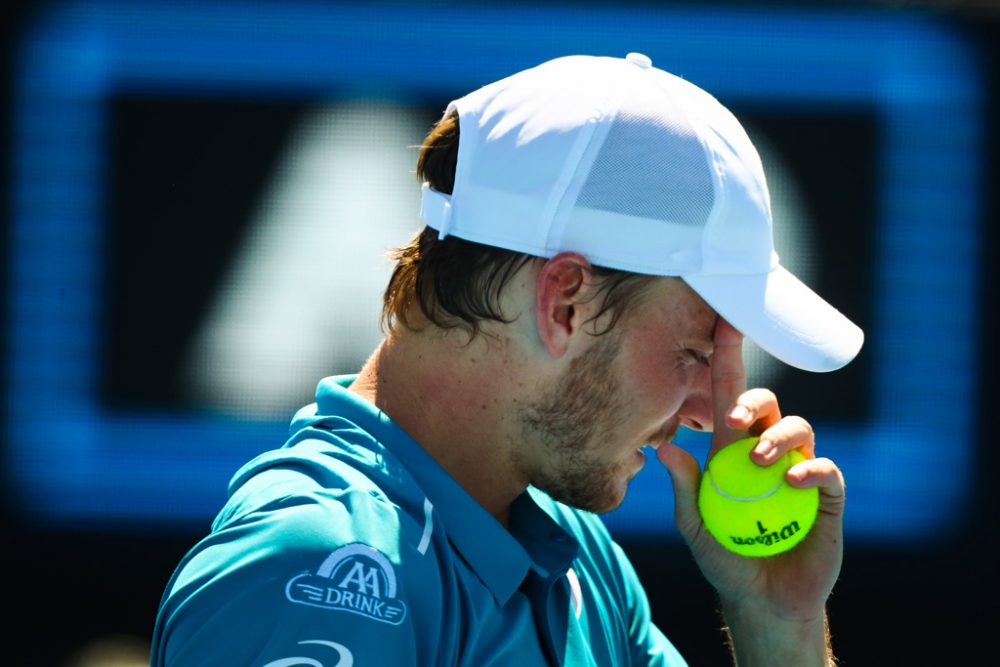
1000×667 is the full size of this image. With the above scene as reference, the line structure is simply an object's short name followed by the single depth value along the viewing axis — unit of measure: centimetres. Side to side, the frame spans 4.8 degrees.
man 579
